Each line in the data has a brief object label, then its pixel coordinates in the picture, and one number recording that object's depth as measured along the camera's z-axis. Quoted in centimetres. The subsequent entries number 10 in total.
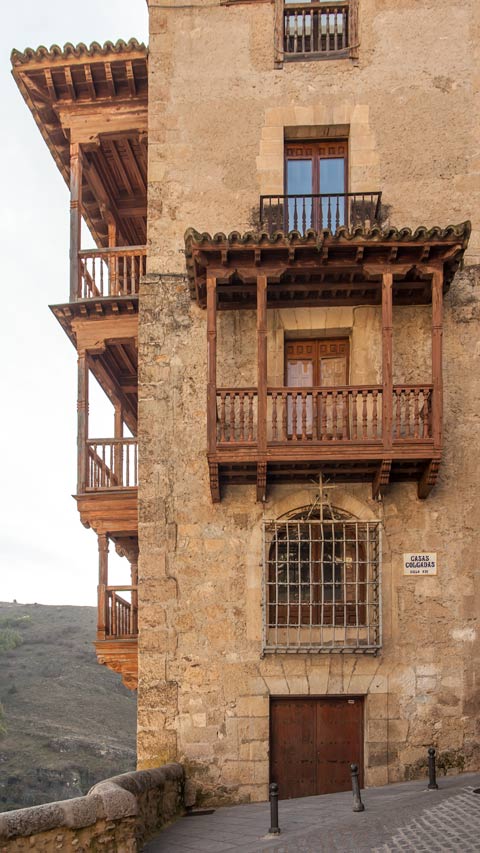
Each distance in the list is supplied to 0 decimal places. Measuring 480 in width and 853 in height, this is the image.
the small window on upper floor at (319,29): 1488
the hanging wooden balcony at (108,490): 1515
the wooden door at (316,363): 1420
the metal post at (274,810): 1006
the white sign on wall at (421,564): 1323
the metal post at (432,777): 1162
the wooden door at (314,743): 1289
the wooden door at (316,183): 1434
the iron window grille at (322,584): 1303
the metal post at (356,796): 1049
